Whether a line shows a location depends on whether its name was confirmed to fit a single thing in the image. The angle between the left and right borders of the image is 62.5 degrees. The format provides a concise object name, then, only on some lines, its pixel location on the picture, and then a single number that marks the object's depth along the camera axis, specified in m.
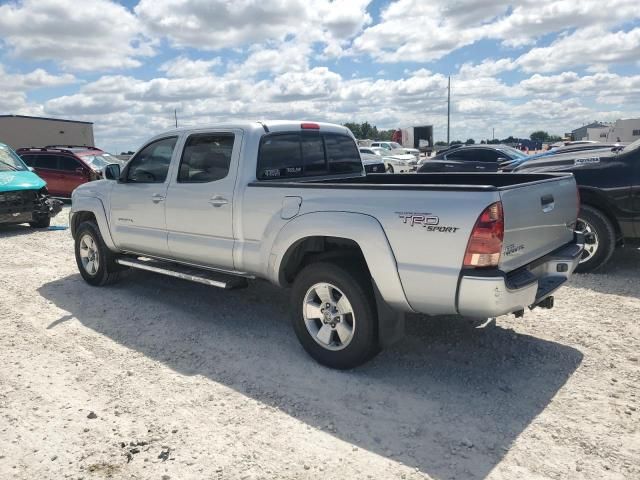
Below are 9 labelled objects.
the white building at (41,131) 36.59
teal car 10.80
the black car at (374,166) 14.42
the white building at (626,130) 45.22
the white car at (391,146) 33.62
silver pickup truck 3.33
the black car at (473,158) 14.91
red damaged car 16.06
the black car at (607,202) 6.29
